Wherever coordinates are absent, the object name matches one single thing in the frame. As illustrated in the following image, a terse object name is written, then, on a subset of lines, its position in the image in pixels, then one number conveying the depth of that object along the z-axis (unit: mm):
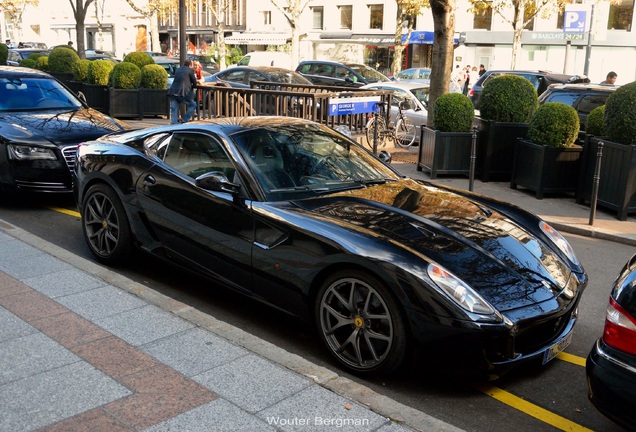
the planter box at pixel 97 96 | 19486
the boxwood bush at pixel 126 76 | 18969
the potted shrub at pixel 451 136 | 12094
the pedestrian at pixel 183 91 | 16766
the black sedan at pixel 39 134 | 8617
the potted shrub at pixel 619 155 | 9391
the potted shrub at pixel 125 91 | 18781
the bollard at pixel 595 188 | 8875
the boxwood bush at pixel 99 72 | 19812
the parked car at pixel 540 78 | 21984
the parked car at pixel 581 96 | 14234
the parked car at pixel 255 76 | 21062
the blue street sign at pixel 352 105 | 14506
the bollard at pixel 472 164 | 10234
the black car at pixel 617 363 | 3264
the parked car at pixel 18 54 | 32144
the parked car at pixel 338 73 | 27328
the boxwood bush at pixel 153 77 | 19453
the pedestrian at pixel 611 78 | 18906
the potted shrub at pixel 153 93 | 19250
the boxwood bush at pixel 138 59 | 20578
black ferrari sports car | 4109
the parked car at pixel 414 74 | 31603
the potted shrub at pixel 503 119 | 11820
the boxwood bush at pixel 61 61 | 22375
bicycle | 15516
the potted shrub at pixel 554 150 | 10625
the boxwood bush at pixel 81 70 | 20797
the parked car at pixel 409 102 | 17094
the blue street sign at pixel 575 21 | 25734
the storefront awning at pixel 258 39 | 54406
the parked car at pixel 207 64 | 34156
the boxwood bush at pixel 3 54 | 26525
